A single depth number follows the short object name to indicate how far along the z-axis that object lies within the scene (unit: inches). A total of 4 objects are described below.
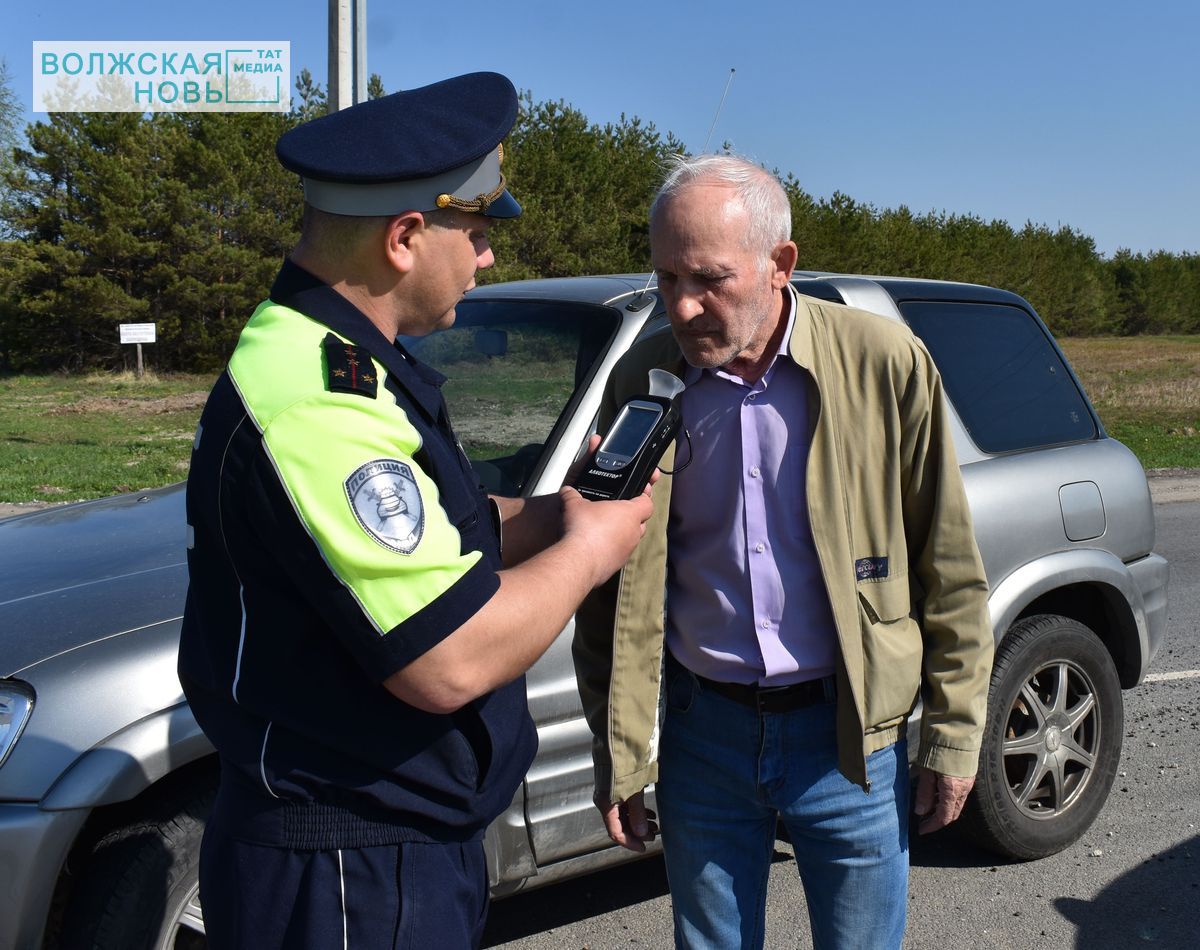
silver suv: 97.8
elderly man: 85.7
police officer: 57.7
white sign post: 1114.7
